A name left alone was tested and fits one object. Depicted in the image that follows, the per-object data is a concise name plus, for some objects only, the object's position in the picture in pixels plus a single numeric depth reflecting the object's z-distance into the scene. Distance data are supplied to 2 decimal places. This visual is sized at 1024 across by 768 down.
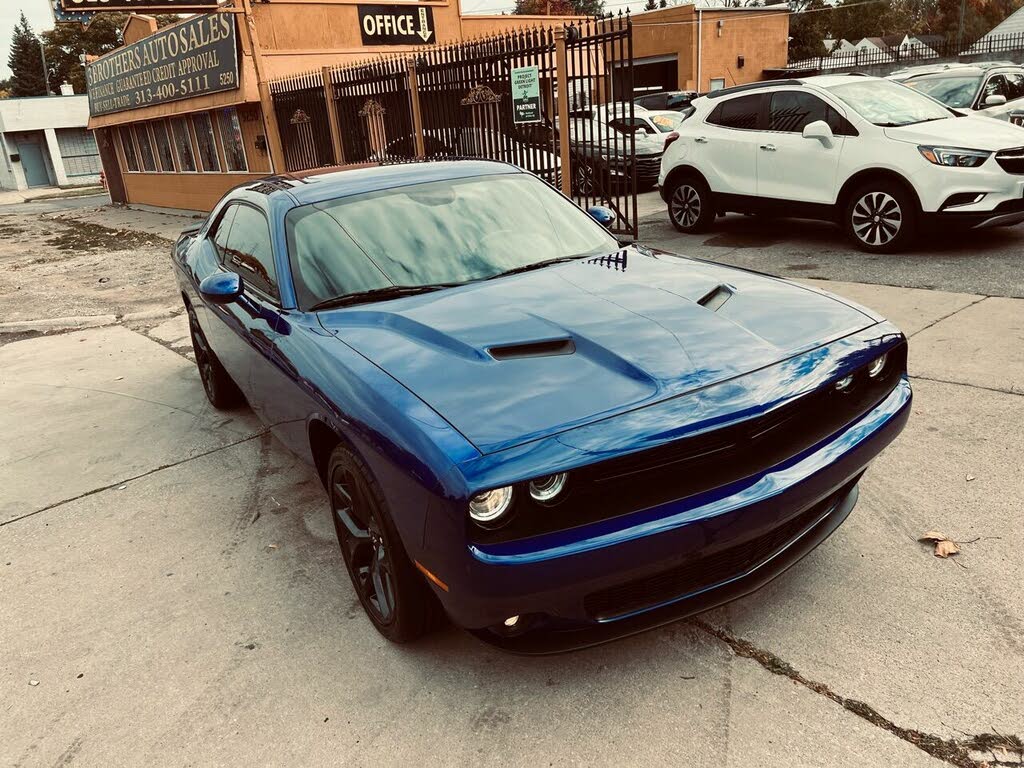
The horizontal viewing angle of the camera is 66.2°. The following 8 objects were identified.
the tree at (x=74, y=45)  76.38
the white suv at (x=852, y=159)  7.40
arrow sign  17.77
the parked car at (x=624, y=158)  9.71
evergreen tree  84.19
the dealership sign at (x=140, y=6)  15.38
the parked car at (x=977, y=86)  11.92
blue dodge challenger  2.16
